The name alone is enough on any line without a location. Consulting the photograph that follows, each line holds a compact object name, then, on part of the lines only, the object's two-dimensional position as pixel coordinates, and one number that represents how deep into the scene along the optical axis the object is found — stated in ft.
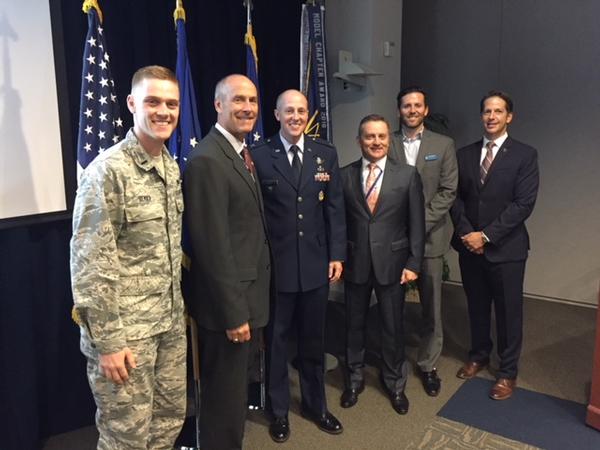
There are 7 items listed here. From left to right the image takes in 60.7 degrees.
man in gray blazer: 9.07
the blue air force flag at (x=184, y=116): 8.95
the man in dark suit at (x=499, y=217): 8.72
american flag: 7.62
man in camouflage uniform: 5.08
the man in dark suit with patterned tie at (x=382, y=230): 8.12
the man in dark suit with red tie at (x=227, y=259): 6.02
